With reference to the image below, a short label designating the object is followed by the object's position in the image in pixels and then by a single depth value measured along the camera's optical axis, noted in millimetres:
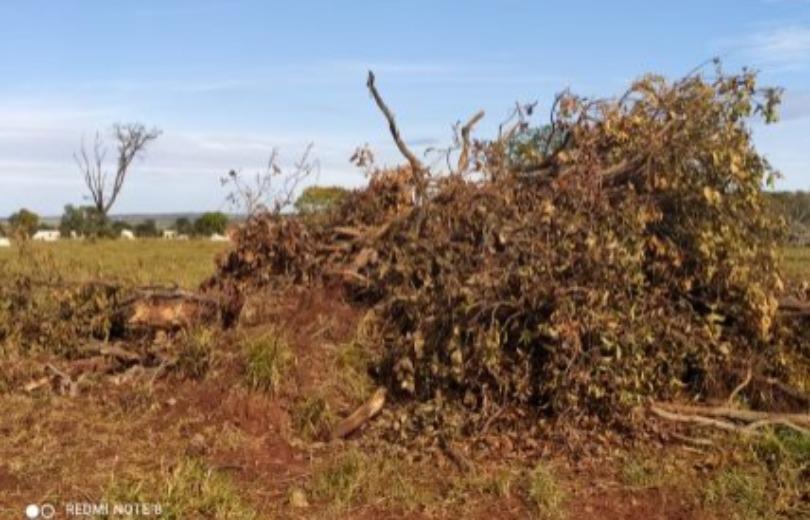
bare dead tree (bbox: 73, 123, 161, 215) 52312
